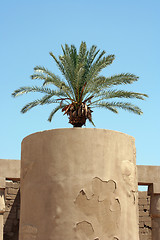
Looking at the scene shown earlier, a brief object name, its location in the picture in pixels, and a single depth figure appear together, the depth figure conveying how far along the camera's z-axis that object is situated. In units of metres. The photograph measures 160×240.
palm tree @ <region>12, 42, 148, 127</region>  15.25
